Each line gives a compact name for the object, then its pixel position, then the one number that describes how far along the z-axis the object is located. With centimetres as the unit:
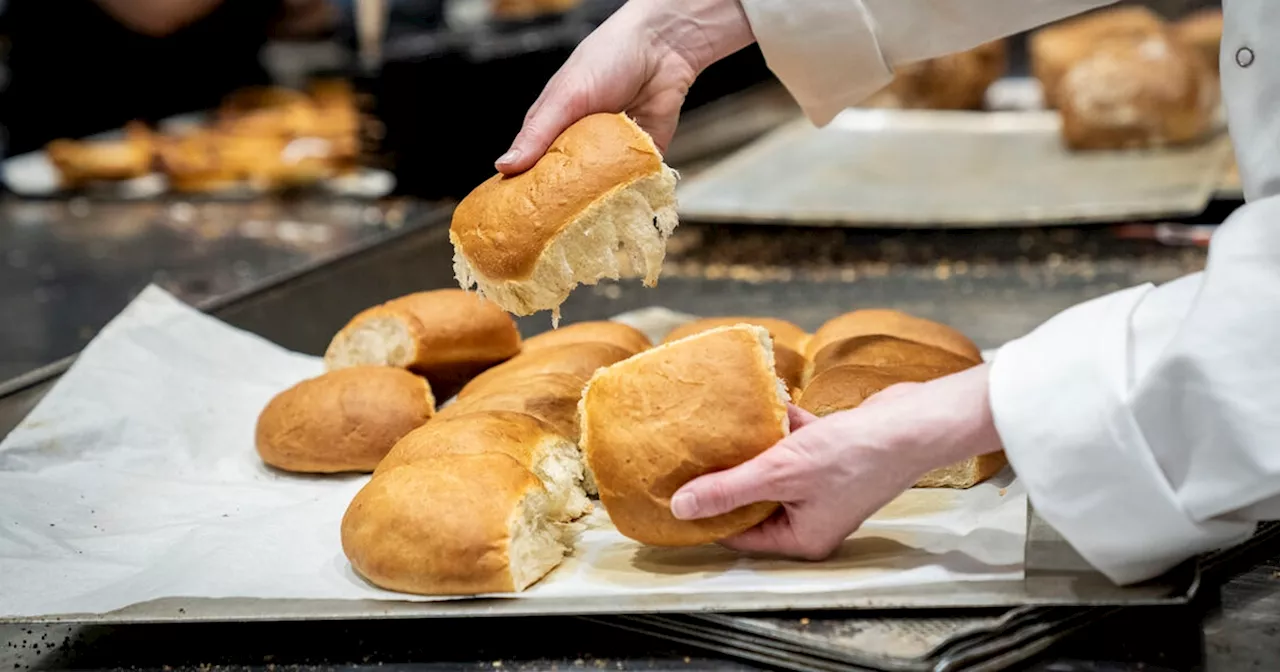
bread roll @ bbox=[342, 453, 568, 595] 153
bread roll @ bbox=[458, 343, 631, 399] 212
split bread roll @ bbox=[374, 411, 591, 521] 173
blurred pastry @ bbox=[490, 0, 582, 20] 551
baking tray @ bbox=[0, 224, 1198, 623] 141
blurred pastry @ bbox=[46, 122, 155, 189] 452
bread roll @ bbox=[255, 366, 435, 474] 202
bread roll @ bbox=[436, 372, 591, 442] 194
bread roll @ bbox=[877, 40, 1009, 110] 478
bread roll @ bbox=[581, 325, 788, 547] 153
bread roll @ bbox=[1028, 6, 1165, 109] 456
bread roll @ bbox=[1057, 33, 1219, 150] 409
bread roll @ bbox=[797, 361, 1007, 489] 181
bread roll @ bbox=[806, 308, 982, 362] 218
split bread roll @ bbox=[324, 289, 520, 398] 227
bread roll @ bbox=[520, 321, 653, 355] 231
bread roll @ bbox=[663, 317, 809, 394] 208
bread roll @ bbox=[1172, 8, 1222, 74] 468
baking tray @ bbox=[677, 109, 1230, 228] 335
